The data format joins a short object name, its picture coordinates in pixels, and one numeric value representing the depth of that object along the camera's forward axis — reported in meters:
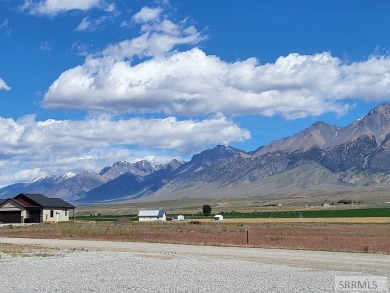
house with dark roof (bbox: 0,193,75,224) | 103.88
